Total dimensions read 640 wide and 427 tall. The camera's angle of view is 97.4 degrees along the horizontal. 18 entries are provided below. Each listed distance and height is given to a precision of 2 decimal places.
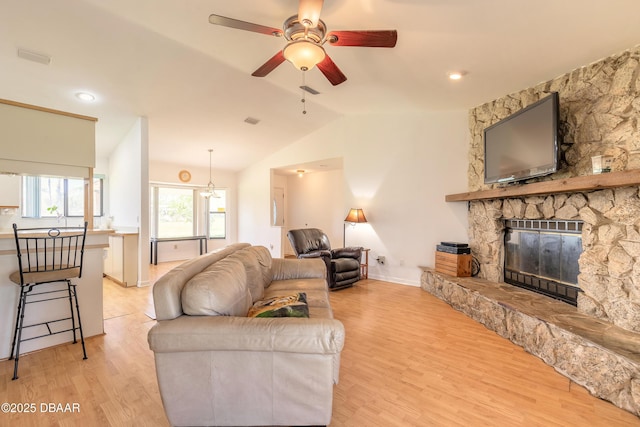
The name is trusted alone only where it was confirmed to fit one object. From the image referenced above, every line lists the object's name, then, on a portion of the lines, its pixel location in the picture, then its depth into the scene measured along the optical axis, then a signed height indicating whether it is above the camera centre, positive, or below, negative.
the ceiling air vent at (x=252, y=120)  5.18 +1.77
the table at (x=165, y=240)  6.94 -0.70
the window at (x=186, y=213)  7.31 +0.05
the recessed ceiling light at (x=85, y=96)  3.83 +1.66
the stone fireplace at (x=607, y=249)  2.28 -0.31
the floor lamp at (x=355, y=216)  5.15 -0.03
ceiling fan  1.93 +1.29
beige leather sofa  1.41 -0.76
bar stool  2.23 -0.45
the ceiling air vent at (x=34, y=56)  2.96 +1.71
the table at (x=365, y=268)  5.15 -1.01
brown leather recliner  4.37 -0.65
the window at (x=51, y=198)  5.32 +0.35
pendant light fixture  7.18 +0.64
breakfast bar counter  2.34 -0.78
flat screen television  2.71 +0.77
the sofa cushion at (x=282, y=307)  1.68 -0.61
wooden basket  3.97 -0.73
